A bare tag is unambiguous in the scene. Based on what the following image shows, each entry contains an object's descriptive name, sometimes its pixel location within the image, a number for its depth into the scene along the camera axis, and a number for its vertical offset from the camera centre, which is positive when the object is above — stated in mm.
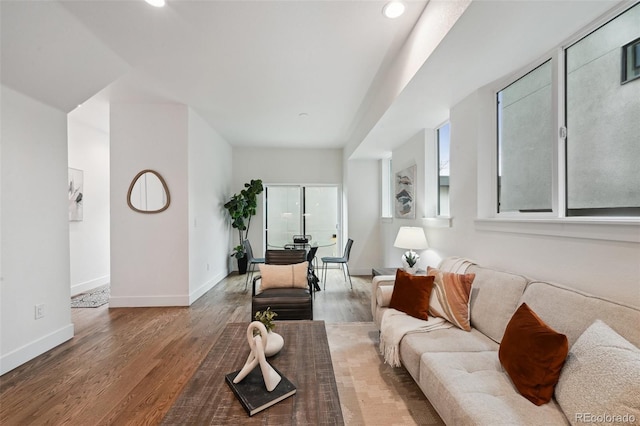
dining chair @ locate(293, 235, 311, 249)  5230 -590
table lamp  3256 -382
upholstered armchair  2791 -873
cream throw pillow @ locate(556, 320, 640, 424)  961 -639
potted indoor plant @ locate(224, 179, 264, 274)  5527 +81
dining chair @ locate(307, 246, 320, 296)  4414 -968
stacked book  1180 -830
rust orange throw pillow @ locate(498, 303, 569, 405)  1202 -681
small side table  3402 -775
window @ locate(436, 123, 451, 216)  3426 +547
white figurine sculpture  1279 -741
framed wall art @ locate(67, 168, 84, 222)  4383 +310
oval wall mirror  3779 +269
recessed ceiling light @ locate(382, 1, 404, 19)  1947 +1484
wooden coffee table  1112 -848
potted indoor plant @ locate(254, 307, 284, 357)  1580 -753
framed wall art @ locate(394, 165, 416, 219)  3998 +287
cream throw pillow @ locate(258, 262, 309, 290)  3172 -759
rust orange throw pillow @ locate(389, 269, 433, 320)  2160 -685
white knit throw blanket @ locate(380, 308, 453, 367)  1932 -860
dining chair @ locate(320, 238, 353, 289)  4656 -821
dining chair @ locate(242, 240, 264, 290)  4691 -846
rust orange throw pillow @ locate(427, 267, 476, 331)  2000 -665
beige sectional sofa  1109 -845
